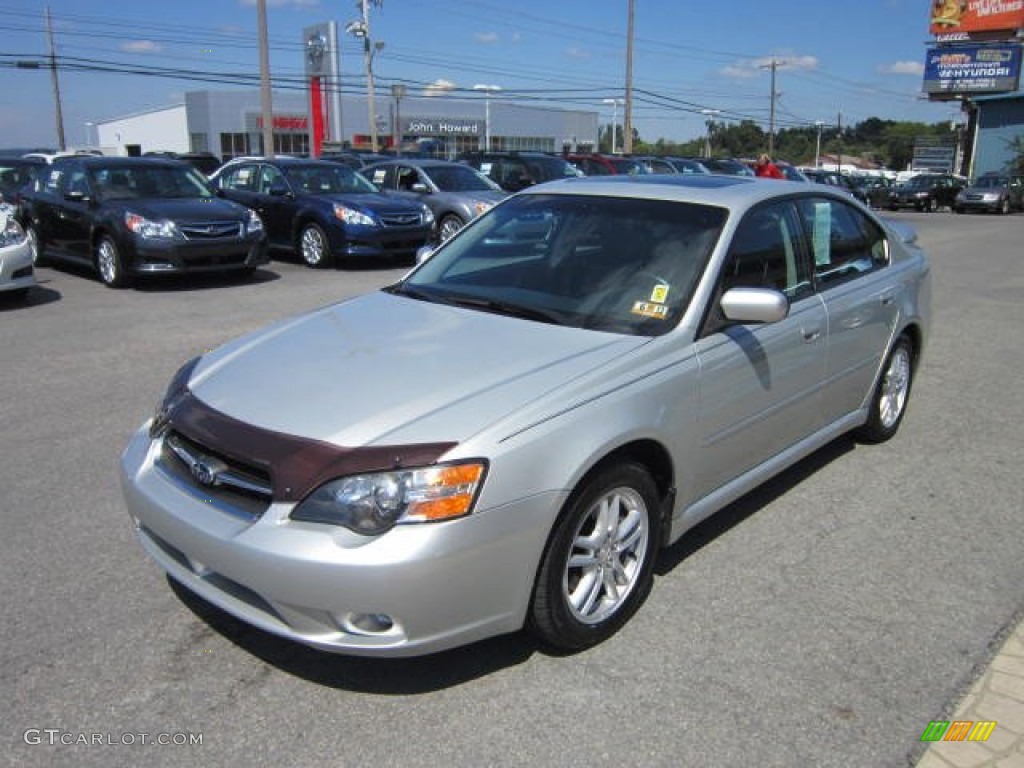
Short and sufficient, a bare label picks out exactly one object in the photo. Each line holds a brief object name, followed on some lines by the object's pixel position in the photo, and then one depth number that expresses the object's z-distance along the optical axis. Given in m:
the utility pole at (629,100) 38.57
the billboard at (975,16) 54.66
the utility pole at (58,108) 47.62
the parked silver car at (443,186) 14.46
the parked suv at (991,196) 35.25
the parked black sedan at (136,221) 10.52
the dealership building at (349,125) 74.38
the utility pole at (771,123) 73.81
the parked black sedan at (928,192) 37.25
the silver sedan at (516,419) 2.66
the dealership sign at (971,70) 53.12
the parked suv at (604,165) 21.55
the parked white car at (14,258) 9.27
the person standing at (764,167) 20.22
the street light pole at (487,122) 82.74
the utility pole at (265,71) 25.36
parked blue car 12.96
